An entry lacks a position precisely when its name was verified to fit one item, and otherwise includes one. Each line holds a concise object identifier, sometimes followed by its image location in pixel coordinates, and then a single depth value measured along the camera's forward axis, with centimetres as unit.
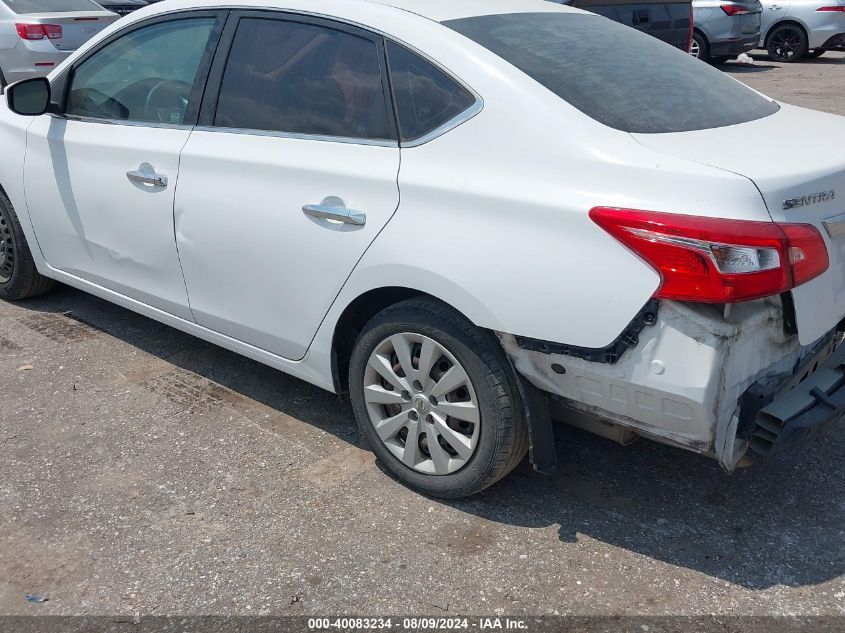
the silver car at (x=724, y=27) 1484
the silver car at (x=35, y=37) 979
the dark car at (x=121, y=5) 1337
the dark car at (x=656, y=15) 946
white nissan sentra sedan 256
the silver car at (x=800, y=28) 1577
